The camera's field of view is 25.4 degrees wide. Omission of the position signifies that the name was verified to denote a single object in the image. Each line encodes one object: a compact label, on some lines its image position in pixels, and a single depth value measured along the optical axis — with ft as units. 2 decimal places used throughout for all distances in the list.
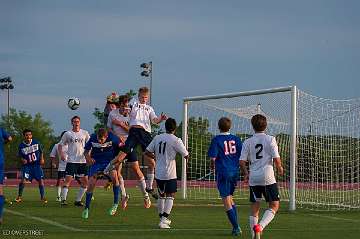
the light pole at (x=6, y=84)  287.69
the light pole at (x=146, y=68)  201.14
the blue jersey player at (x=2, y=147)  43.83
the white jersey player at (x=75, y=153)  65.57
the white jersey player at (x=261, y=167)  38.24
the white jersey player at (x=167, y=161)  44.27
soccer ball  72.14
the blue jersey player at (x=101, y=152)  53.77
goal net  66.18
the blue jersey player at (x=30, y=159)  69.56
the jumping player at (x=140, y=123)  55.67
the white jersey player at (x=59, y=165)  72.53
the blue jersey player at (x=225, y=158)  42.22
